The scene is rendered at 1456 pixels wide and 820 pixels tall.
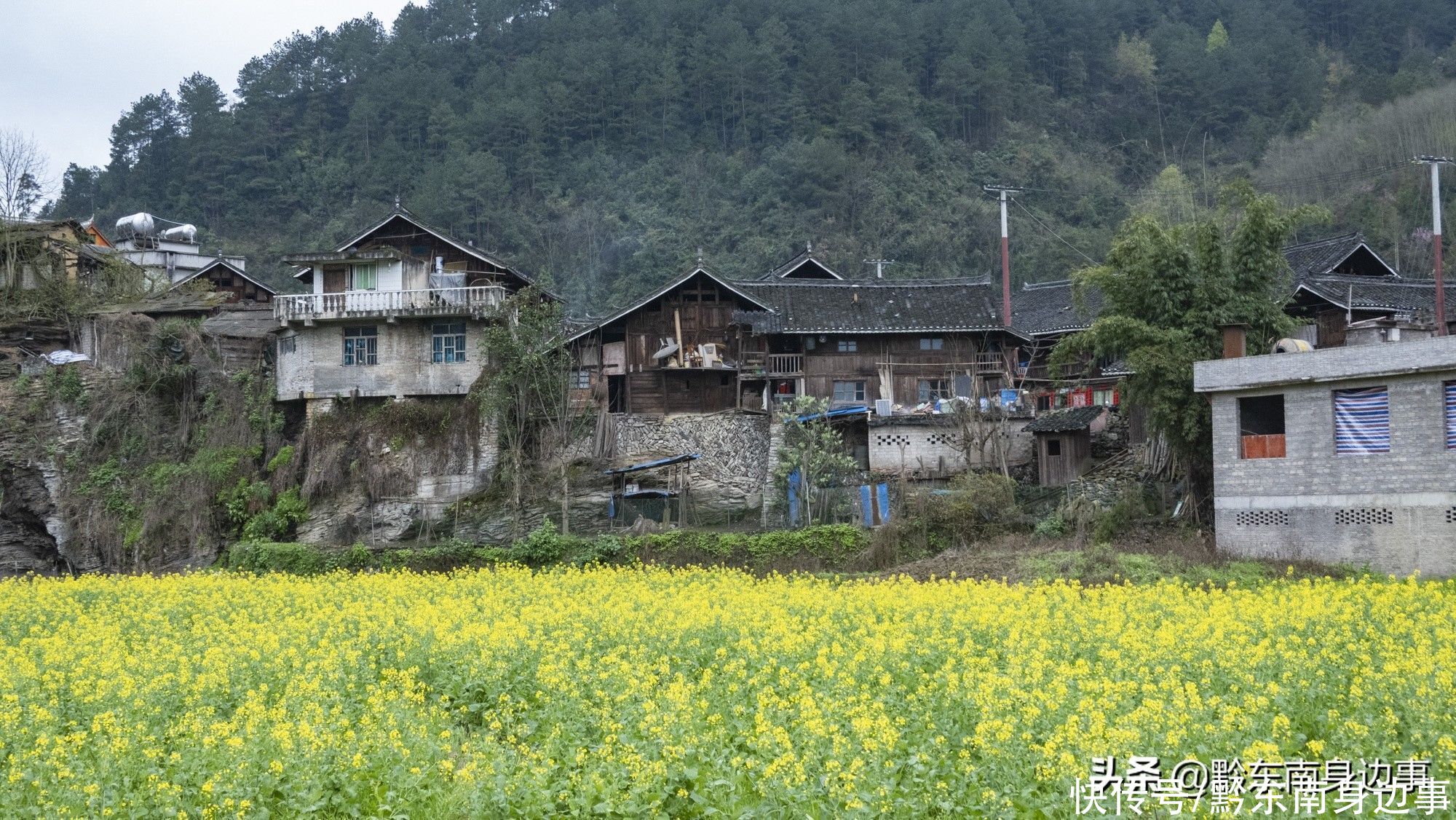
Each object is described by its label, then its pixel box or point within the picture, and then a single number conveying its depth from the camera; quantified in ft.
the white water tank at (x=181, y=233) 185.47
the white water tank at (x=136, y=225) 181.57
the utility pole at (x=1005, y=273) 144.77
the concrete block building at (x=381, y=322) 131.54
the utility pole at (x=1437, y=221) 124.88
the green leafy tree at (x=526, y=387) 124.57
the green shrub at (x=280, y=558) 107.96
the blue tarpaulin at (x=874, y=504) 113.80
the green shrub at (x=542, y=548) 105.40
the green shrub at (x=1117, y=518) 97.90
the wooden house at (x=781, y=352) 134.21
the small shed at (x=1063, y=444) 120.78
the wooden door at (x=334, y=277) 135.74
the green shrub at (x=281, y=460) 128.59
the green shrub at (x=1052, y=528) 99.96
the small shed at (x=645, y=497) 121.39
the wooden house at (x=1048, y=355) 138.00
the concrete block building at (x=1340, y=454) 82.69
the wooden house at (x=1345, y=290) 130.41
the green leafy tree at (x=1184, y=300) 99.71
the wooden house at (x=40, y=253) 150.20
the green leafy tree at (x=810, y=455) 116.06
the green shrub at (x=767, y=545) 101.40
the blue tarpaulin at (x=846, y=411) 126.72
